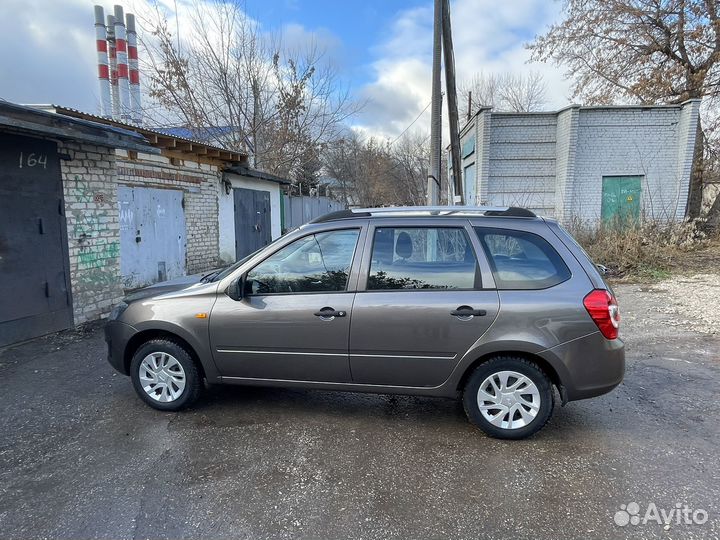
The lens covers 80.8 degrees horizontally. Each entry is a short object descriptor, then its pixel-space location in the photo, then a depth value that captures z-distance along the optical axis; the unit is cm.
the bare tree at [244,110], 1616
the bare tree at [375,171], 4072
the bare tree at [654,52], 1422
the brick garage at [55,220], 542
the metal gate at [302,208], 1972
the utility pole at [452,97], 963
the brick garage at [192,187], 876
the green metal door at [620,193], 1334
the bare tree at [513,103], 3185
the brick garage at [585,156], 1302
